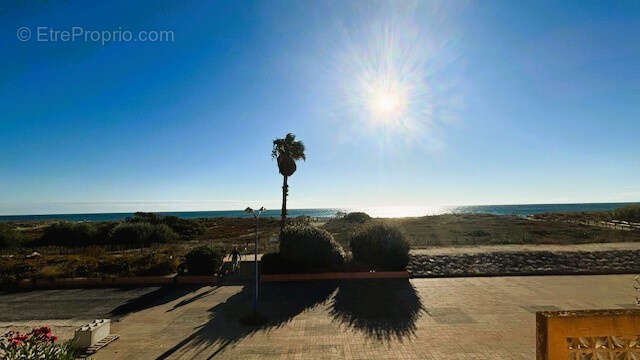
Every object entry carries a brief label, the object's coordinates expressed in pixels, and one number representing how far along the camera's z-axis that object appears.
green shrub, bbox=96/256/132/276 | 20.25
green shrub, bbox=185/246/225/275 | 19.61
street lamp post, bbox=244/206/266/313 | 13.08
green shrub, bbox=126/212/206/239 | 46.41
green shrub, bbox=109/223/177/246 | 38.00
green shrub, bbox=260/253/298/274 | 19.58
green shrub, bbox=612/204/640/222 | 47.82
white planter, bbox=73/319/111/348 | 10.80
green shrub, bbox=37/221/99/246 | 40.78
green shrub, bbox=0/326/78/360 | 7.69
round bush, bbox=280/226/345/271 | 19.44
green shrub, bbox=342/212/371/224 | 54.25
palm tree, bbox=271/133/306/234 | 27.53
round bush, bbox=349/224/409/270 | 19.59
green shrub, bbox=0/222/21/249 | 36.12
